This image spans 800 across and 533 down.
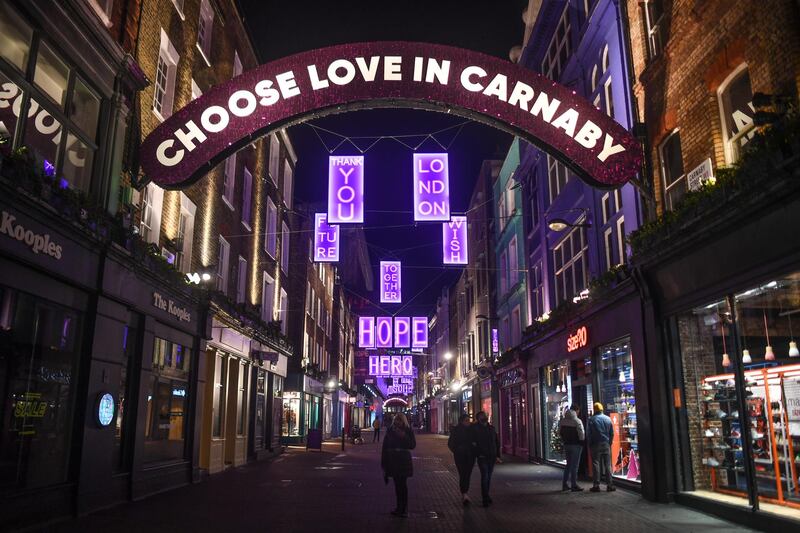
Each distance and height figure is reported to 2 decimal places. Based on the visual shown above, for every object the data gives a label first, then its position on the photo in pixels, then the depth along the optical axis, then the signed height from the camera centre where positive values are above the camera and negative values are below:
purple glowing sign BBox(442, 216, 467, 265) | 27.72 +7.13
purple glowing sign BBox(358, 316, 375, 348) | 39.12 +4.75
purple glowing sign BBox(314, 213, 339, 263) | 29.58 +7.72
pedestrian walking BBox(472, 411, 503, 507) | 12.68 -0.70
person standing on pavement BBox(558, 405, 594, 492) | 14.80 -0.71
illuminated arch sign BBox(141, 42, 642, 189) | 12.36 +6.00
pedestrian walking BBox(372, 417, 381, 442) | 44.44 -1.14
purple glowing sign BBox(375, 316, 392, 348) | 39.34 +4.79
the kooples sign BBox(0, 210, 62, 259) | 8.77 +2.44
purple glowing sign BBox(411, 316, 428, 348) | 39.03 +4.76
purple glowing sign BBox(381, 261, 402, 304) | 35.69 +7.00
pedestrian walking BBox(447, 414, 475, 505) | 13.00 -0.75
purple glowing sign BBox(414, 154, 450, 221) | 18.53 +6.36
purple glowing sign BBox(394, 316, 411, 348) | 38.81 +4.83
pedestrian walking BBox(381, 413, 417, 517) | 11.34 -0.76
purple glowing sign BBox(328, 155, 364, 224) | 18.27 +6.29
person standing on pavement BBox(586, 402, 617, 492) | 14.56 -0.56
